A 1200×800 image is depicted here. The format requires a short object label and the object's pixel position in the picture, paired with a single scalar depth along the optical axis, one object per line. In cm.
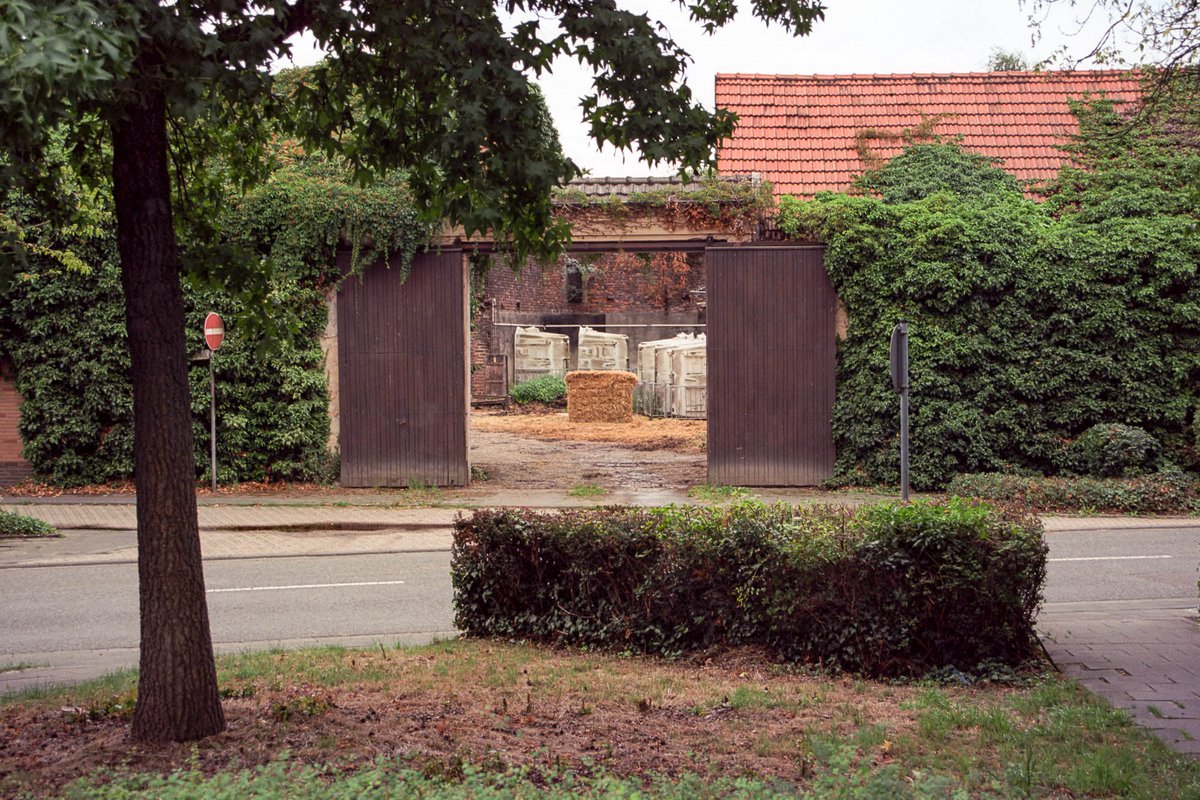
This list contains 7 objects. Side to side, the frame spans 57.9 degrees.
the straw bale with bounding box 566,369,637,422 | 3278
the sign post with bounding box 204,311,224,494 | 1656
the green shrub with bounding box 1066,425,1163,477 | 1602
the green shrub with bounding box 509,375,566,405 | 3856
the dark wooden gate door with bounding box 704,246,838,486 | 1730
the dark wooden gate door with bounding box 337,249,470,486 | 1755
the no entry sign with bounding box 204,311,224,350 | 1656
